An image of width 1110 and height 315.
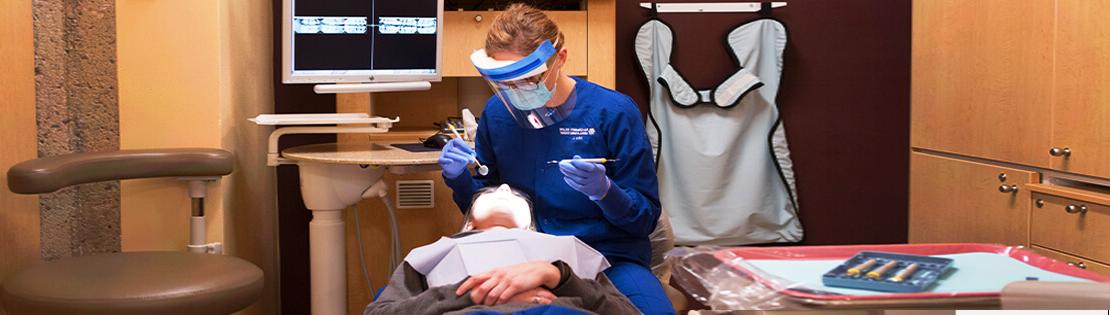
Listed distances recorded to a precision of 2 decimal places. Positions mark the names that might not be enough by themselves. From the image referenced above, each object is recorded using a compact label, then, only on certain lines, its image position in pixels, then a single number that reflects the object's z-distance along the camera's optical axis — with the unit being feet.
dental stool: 7.55
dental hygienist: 7.82
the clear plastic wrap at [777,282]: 4.70
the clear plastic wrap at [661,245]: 8.92
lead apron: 13.71
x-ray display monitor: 10.87
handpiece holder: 10.50
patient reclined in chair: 6.37
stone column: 9.52
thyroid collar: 13.60
